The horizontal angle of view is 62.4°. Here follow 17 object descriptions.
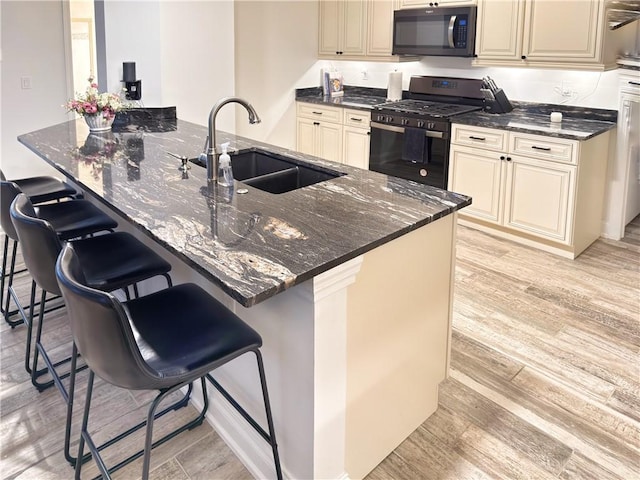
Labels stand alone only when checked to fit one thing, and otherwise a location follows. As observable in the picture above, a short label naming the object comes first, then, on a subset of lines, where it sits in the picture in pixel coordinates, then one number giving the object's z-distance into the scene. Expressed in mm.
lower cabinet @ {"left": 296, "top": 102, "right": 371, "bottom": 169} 5197
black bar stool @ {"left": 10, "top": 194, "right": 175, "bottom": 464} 1849
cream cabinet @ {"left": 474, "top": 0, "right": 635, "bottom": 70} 3676
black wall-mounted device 4155
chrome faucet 2195
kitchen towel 4566
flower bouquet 3273
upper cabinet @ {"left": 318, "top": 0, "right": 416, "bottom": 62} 5148
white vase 3354
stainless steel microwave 4414
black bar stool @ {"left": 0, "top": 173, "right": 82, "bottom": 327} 3041
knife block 4438
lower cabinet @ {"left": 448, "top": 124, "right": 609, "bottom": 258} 3779
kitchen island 1569
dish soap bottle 2256
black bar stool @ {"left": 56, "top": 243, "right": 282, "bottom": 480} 1330
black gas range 4500
